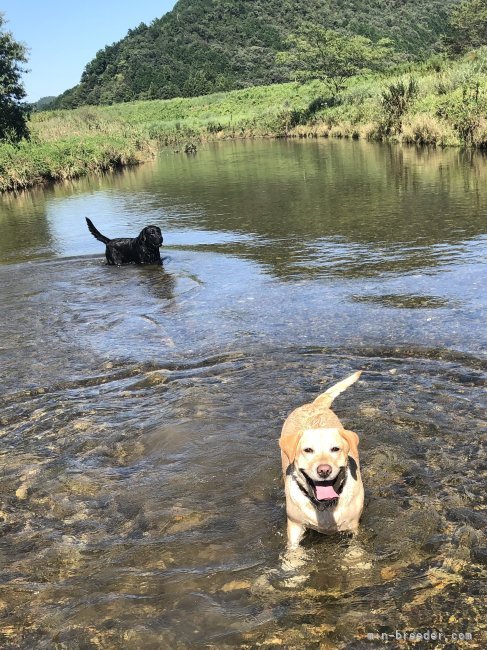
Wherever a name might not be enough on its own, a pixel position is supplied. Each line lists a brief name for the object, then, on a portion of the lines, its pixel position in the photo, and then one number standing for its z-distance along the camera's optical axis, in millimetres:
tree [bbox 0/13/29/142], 29000
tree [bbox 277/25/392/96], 50594
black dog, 10719
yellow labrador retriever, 2852
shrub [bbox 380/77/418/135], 28359
